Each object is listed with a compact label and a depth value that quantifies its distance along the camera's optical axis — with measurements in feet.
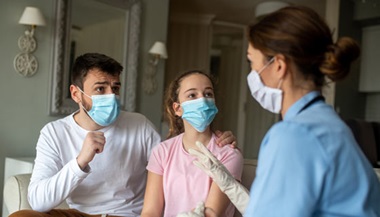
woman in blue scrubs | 2.48
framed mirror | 9.02
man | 5.10
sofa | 5.25
